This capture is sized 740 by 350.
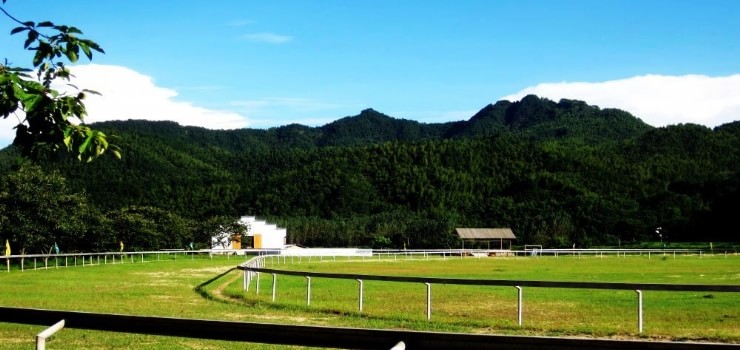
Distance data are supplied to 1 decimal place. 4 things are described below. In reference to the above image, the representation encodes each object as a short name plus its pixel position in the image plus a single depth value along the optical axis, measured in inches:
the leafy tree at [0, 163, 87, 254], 2268.7
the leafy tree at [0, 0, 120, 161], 229.3
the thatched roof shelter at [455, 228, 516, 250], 4931.1
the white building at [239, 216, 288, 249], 4722.0
